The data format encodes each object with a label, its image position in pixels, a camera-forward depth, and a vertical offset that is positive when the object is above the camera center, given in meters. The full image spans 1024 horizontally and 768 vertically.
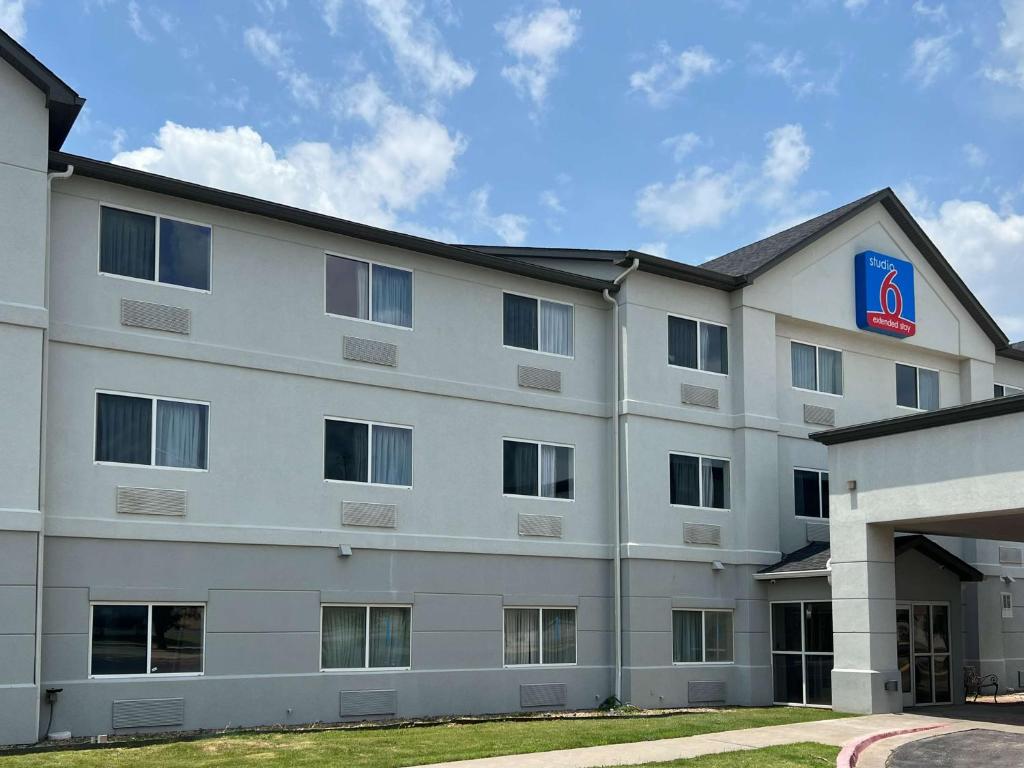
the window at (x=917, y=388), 28.67 +3.94
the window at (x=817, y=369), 26.69 +4.11
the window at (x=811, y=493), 26.00 +1.27
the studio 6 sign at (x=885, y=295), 27.38 +5.94
